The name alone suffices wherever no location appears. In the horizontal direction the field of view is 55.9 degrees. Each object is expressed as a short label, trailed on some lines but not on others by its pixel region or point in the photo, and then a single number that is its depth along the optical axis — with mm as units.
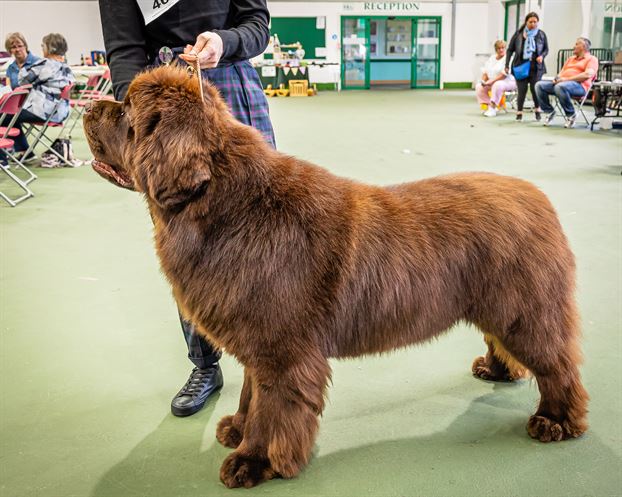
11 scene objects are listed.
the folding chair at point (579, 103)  10211
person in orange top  10148
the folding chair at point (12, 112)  5742
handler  2064
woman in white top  12619
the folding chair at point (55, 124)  7133
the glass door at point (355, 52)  21812
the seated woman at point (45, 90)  6879
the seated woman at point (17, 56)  7594
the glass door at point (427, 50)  21938
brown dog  1669
